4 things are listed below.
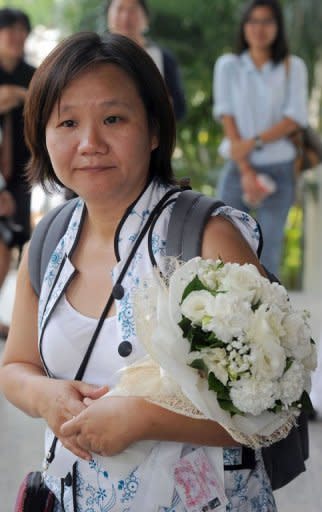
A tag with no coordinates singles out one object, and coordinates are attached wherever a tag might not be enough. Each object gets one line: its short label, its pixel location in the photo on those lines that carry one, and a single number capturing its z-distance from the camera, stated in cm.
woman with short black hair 199
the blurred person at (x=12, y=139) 613
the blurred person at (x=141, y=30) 583
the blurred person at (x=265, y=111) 604
